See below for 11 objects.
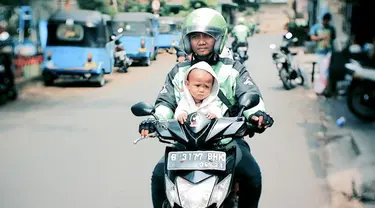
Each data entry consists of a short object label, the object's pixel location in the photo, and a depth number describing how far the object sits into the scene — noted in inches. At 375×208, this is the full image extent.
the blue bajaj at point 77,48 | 645.3
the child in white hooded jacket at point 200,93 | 126.9
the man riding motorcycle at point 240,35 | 672.4
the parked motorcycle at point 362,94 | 376.5
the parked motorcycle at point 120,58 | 815.7
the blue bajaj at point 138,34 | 939.3
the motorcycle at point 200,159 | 115.6
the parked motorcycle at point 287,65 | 573.9
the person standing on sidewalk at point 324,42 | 475.1
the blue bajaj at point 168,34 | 1191.6
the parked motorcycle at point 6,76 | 508.4
